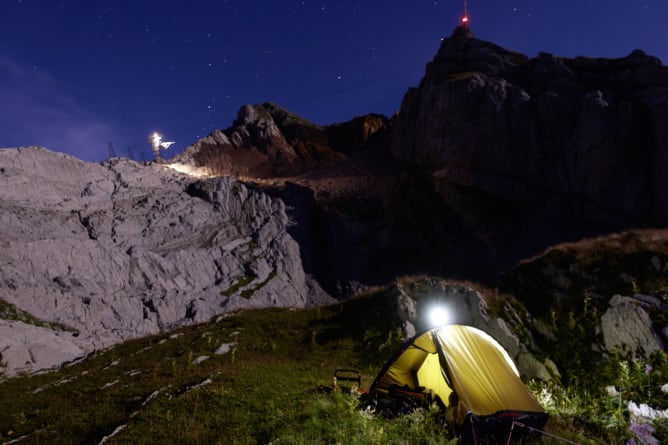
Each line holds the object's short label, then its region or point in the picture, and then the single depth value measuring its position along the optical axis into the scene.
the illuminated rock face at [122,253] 32.72
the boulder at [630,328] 12.61
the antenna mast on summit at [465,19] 72.12
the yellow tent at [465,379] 8.20
